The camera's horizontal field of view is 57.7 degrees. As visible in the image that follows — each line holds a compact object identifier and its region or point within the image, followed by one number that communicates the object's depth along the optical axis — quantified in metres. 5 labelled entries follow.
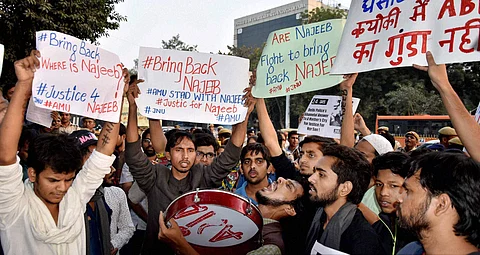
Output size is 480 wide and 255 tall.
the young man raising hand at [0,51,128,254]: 2.51
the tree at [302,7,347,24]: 32.78
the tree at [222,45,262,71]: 42.84
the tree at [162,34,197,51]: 58.82
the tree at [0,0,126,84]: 11.03
